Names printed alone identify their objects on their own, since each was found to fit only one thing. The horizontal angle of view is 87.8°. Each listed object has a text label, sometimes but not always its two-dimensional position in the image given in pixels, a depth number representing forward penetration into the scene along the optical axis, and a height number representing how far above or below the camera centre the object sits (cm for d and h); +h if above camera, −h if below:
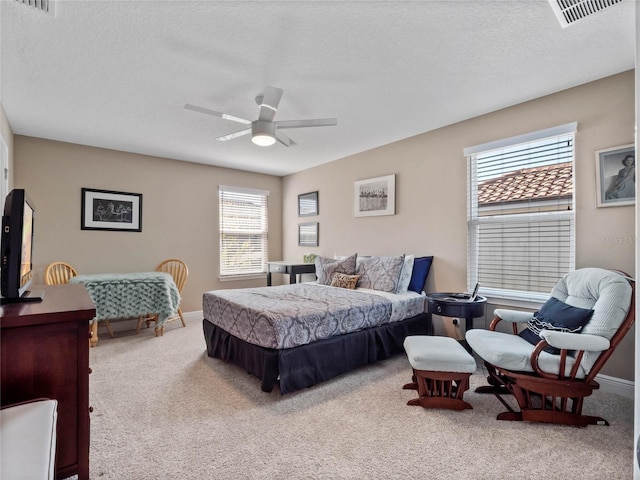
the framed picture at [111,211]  441 +41
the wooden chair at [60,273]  398 -42
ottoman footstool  233 -93
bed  264 -75
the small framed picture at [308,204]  563 +65
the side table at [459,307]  299 -59
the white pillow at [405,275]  388 -38
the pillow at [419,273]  390 -36
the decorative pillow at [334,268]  436 -35
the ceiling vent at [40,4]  183 +131
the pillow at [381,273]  386 -37
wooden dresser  124 -49
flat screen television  142 -3
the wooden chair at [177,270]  491 -45
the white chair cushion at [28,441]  96 -63
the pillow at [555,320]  230 -56
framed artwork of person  257 +54
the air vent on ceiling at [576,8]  185 +135
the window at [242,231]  571 +19
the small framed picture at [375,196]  440 +63
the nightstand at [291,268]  513 -42
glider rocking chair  211 -74
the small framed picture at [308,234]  564 +13
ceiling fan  268 +102
